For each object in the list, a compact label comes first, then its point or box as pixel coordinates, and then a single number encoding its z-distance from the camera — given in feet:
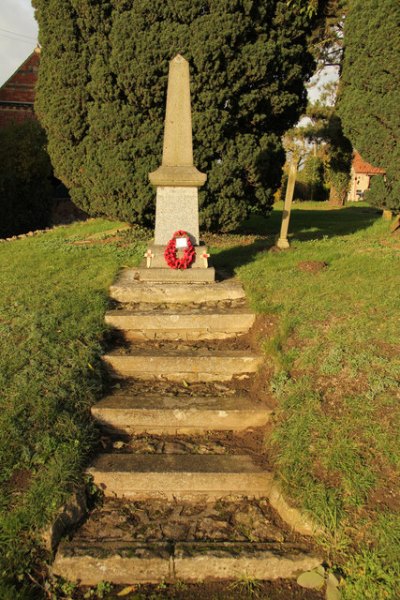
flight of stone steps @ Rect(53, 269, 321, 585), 7.94
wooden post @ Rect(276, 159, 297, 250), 25.16
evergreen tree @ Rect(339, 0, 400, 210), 24.18
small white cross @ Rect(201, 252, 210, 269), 19.40
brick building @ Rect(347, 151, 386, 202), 121.90
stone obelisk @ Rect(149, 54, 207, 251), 19.86
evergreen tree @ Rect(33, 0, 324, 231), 24.77
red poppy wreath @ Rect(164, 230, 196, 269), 19.16
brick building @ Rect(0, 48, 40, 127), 53.47
